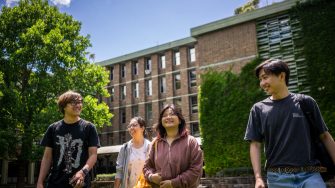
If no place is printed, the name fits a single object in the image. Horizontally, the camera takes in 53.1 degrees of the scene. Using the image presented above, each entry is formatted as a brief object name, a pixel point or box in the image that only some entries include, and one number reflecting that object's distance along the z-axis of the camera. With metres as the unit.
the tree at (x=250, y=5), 22.33
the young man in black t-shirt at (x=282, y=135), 2.81
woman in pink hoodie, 3.62
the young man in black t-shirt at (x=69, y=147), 3.83
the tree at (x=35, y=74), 17.81
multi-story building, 15.73
